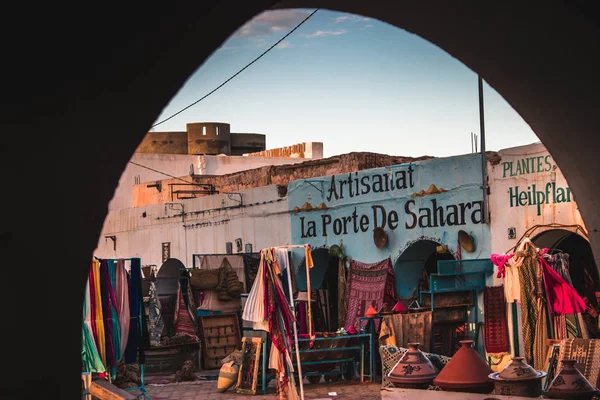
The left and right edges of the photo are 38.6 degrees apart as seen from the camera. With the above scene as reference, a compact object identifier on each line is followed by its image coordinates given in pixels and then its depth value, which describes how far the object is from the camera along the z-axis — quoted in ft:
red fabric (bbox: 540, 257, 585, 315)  38.17
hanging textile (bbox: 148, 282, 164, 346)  57.77
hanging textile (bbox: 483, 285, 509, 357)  43.32
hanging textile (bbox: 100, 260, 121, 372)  34.12
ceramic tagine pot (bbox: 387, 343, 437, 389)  27.06
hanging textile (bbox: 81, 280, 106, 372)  32.48
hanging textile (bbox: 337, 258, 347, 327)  55.01
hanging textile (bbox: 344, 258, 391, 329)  51.75
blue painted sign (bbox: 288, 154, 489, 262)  48.39
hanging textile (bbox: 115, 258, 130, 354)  35.29
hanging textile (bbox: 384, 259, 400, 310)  50.96
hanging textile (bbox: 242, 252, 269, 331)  40.14
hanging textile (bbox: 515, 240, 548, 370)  38.83
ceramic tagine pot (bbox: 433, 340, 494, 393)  24.81
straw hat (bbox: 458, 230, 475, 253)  47.83
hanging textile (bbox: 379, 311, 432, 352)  43.21
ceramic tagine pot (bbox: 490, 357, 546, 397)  24.13
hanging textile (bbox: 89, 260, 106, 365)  33.53
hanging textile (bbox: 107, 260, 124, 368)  34.60
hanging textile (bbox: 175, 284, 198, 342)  59.06
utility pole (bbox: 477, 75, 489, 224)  46.10
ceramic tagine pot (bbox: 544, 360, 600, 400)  24.49
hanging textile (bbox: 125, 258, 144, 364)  35.65
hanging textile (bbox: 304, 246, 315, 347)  42.75
